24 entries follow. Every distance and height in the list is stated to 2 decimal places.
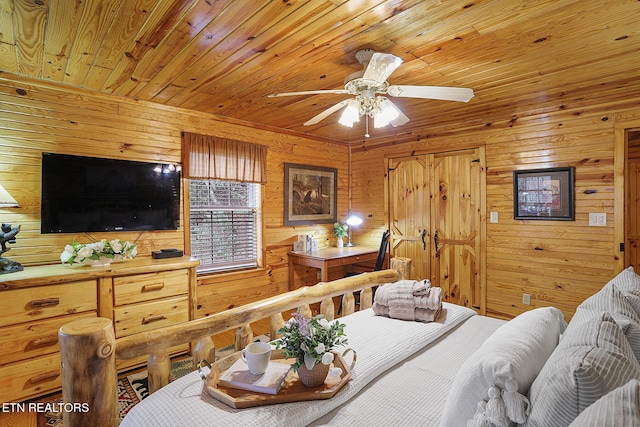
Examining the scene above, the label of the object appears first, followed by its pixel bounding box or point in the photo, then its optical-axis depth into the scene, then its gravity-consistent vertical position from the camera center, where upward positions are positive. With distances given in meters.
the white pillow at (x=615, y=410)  0.62 -0.39
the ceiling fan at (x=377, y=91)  1.99 +0.80
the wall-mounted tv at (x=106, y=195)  2.72 +0.18
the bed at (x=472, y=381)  0.79 -0.53
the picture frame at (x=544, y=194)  3.38 +0.21
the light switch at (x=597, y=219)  3.18 -0.05
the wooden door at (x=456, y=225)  4.05 -0.14
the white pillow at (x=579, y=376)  0.77 -0.40
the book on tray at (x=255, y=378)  1.22 -0.64
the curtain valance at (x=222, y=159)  3.48 +0.64
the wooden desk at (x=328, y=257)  4.06 -0.56
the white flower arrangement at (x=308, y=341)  1.22 -0.48
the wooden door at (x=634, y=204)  4.86 +0.14
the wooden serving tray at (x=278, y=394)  1.17 -0.66
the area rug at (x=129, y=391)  2.17 -1.33
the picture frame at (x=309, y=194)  4.48 +0.29
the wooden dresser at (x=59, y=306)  2.23 -0.70
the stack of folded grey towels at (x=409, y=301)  2.00 -0.54
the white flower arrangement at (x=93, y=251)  2.57 -0.29
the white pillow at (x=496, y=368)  0.97 -0.48
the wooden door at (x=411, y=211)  4.50 +0.04
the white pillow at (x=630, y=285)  1.47 -0.36
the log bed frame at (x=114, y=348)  1.13 -0.53
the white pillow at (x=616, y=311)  1.19 -0.40
